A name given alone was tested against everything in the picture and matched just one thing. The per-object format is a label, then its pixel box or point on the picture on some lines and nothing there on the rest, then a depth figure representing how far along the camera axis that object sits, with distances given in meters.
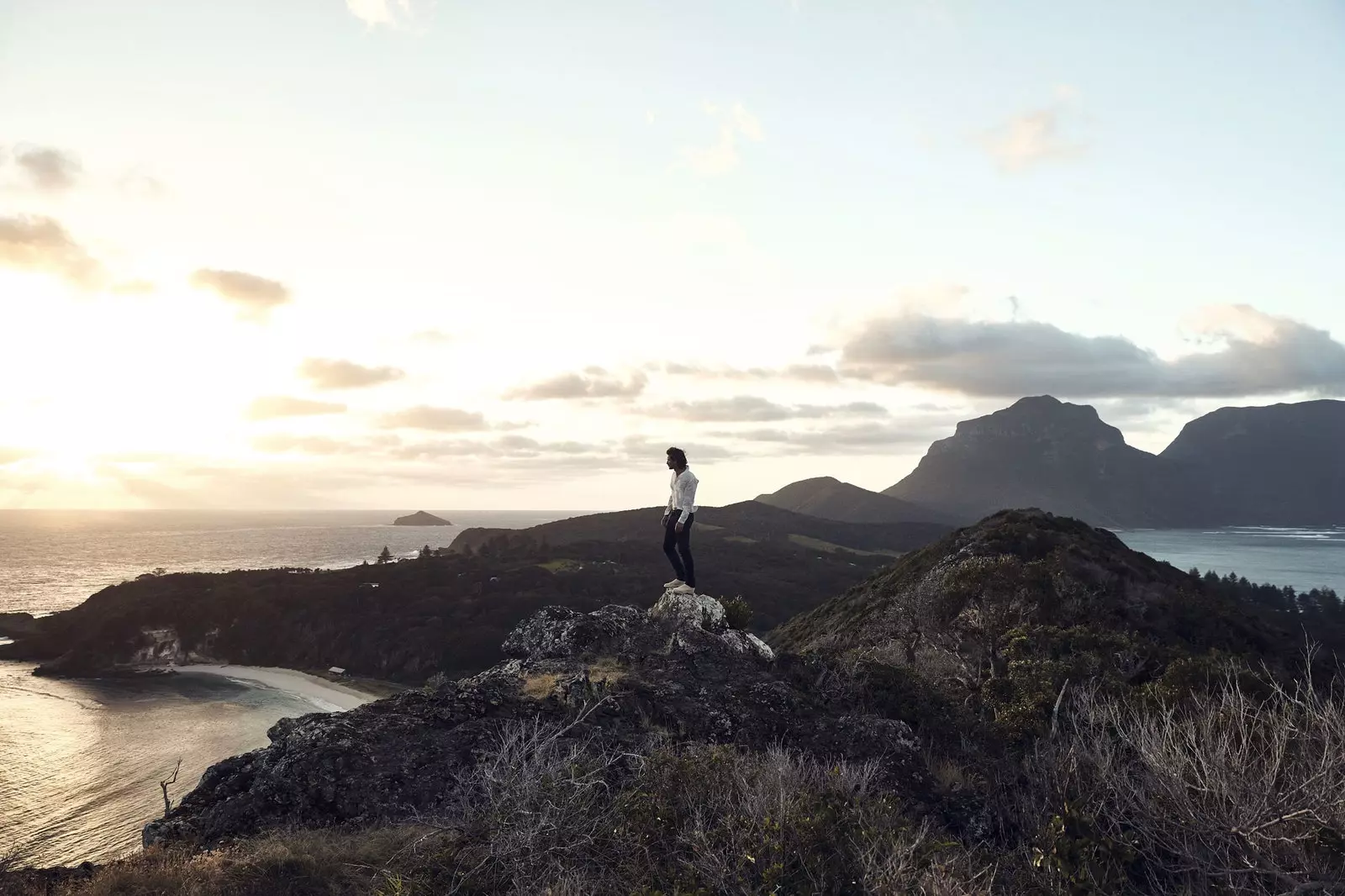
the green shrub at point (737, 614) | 16.19
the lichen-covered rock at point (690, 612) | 15.09
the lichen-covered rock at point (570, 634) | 14.15
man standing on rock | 14.36
